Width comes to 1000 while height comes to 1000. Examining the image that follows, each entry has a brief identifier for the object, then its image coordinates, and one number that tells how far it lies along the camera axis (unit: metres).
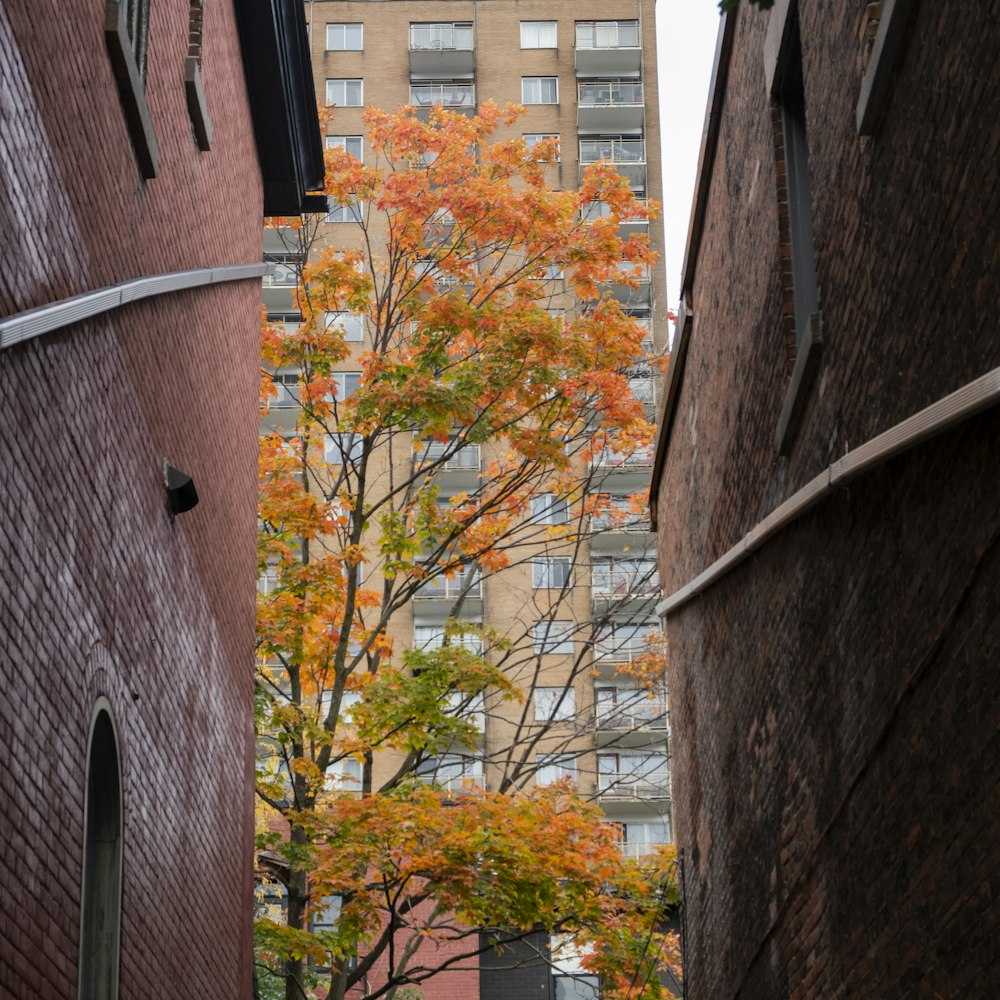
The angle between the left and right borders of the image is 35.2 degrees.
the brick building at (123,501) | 6.34
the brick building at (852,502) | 5.63
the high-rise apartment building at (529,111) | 47.62
